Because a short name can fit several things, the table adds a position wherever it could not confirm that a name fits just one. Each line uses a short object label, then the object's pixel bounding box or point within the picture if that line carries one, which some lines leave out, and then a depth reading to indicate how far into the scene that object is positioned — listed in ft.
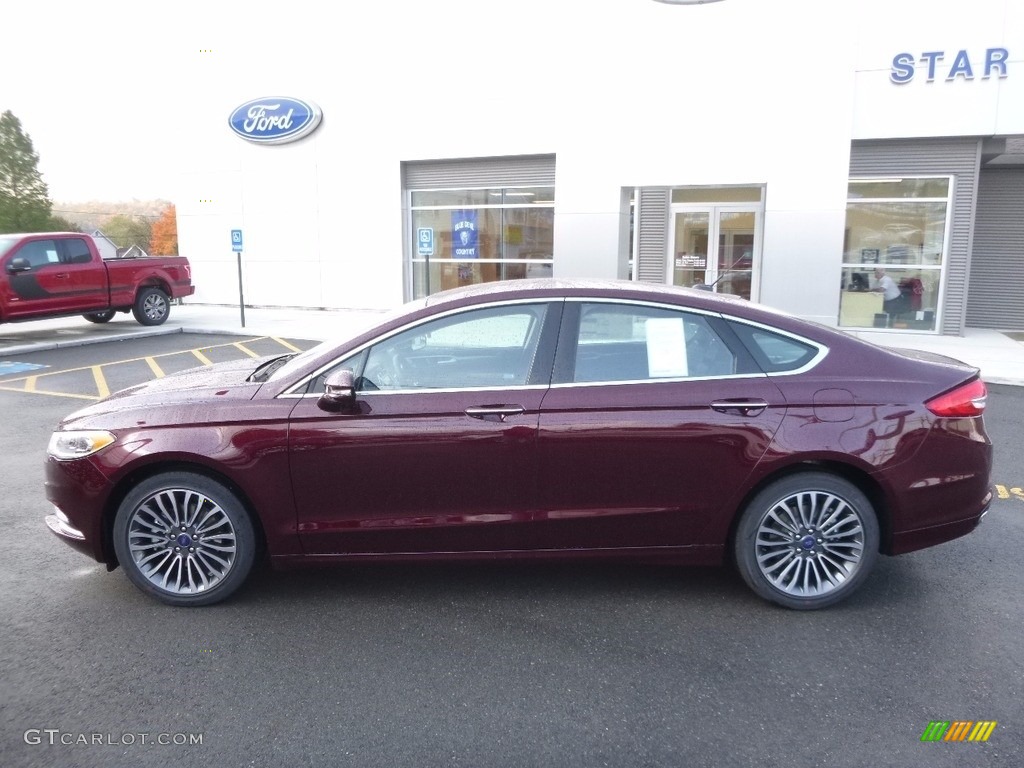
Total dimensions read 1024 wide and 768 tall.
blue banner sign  58.85
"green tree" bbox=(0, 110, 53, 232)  141.59
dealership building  44.62
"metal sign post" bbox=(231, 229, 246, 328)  51.85
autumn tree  221.05
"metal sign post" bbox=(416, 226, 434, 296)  47.06
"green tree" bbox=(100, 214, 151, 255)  212.23
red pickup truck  43.80
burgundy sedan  12.36
